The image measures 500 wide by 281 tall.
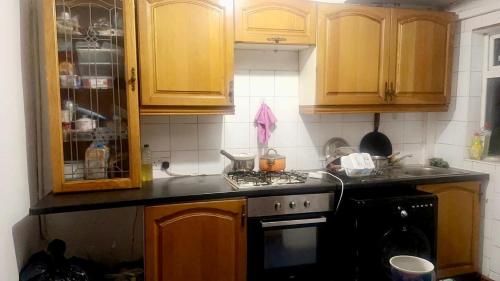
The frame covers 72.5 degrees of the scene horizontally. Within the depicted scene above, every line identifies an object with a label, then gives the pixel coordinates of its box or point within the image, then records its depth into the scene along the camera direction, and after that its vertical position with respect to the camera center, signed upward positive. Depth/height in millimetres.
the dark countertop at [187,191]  1600 -432
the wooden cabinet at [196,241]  1705 -674
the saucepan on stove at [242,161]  2146 -324
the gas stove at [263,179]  1909 -410
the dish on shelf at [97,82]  1808 +148
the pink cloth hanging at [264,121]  2297 -75
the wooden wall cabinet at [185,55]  1817 +300
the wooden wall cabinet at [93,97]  1718 +70
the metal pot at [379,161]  2307 -351
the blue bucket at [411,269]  1461 -726
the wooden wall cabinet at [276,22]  1977 +522
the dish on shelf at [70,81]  1742 +147
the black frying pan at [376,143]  2559 -252
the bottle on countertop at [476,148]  2348 -262
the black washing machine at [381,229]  1924 -686
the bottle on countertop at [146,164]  2082 -334
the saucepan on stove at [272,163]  2139 -332
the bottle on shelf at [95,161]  1821 -273
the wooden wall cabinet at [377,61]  2139 +317
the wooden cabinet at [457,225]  2189 -751
